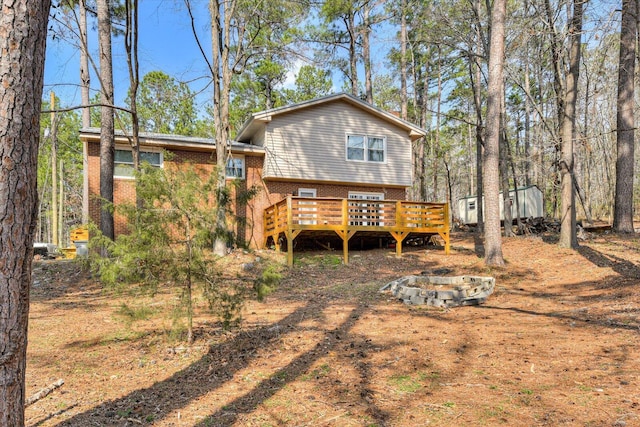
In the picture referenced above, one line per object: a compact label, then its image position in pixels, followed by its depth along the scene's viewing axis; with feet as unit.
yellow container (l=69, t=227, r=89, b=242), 46.16
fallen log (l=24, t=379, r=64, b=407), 11.93
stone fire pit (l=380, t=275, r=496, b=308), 23.49
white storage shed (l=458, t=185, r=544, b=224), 72.59
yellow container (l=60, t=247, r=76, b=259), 50.22
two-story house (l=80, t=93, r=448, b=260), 44.42
